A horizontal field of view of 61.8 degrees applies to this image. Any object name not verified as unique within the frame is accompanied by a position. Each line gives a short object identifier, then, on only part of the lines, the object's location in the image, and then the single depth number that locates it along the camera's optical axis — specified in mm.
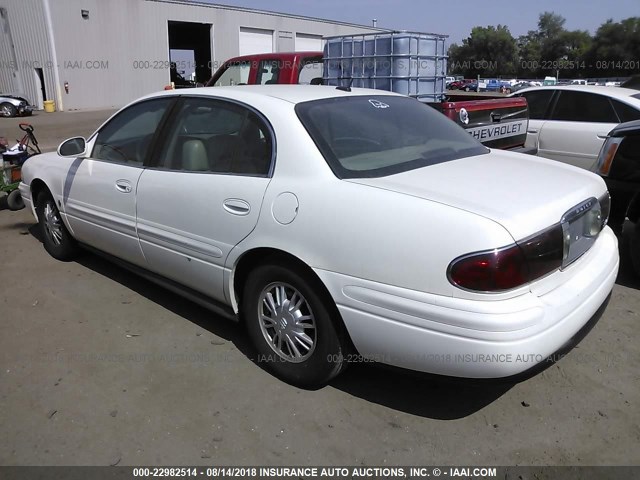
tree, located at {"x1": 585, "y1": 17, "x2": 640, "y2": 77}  65438
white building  26688
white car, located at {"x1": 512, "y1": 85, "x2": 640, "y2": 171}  6547
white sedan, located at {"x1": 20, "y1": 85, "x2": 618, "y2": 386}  2211
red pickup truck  5305
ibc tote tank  6914
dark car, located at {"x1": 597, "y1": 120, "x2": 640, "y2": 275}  4316
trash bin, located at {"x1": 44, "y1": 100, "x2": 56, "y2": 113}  26547
